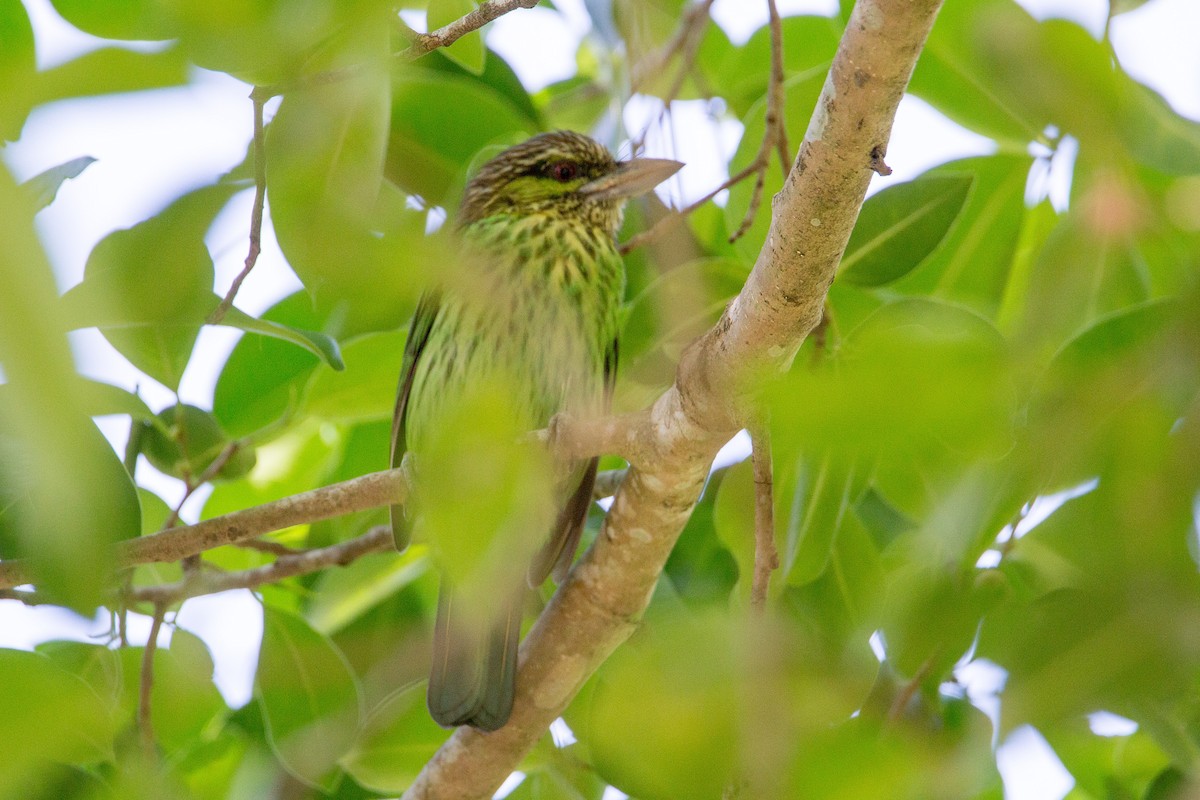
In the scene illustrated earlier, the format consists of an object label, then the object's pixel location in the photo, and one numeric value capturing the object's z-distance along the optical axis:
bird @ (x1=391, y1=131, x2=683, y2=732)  4.69
